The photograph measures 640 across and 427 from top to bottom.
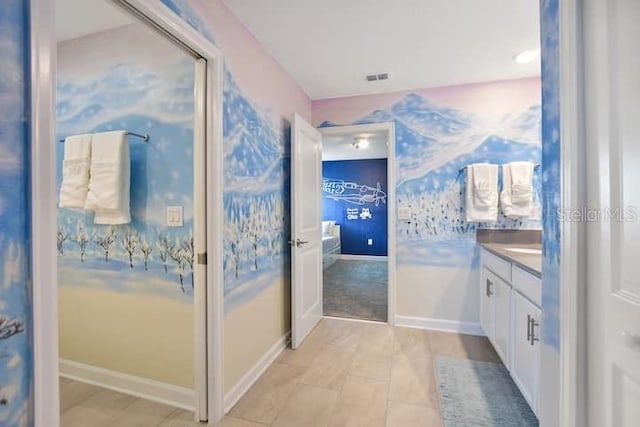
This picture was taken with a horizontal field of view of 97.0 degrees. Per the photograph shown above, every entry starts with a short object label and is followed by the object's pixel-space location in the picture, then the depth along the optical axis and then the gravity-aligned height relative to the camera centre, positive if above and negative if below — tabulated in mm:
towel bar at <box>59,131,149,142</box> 1789 +503
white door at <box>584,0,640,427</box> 767 +7
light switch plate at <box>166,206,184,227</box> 1738 -13
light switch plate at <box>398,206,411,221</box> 2885 -8
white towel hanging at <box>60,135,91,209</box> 1868 +274
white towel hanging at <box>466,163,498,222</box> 2570 +177
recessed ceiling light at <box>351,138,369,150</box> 4699 +1214
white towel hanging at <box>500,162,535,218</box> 2484 +192
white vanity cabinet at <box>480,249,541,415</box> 1498 -693
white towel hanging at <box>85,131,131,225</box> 1763 +228
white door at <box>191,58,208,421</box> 1579 -180
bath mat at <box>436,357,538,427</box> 1587 -1161
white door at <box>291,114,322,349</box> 2426 -157
